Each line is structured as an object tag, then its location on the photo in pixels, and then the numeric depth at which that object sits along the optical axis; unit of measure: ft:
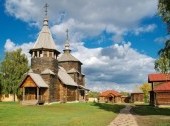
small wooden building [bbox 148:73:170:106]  107.89
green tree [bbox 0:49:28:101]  131.33
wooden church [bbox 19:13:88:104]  92.73
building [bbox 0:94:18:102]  139.75
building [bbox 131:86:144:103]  175.68
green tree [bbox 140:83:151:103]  176.18
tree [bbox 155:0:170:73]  52.34
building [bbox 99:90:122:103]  177.73
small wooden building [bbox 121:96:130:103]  190.48
